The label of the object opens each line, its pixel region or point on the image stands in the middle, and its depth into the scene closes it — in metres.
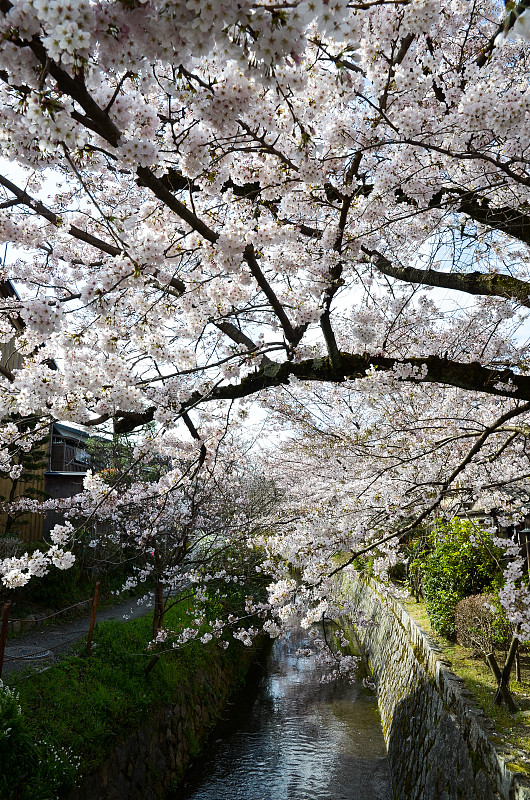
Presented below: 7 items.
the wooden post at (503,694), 4.70
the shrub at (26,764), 4.29
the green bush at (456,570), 7.06
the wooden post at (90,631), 7.03
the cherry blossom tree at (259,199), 1.69
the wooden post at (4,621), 5.12
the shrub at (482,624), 5.90
